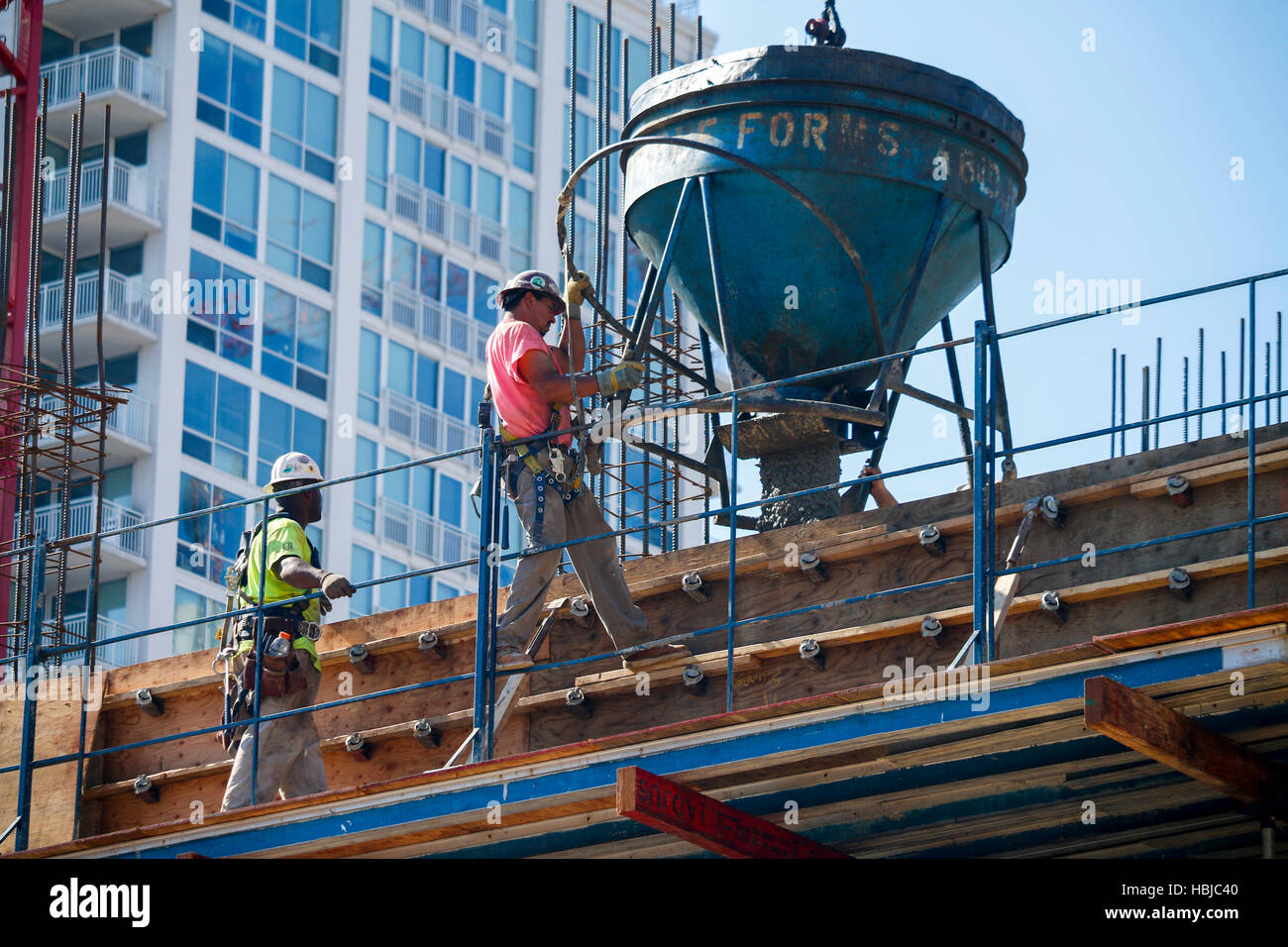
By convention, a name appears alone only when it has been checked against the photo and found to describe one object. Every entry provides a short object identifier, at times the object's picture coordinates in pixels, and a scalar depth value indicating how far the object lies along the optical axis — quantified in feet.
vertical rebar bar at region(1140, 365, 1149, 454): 71.77
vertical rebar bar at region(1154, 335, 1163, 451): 66.23
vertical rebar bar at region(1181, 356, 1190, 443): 73.87
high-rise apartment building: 153.69
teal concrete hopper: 46.37
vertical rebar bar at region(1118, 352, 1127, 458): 64.80
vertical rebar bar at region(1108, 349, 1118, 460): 66.18
